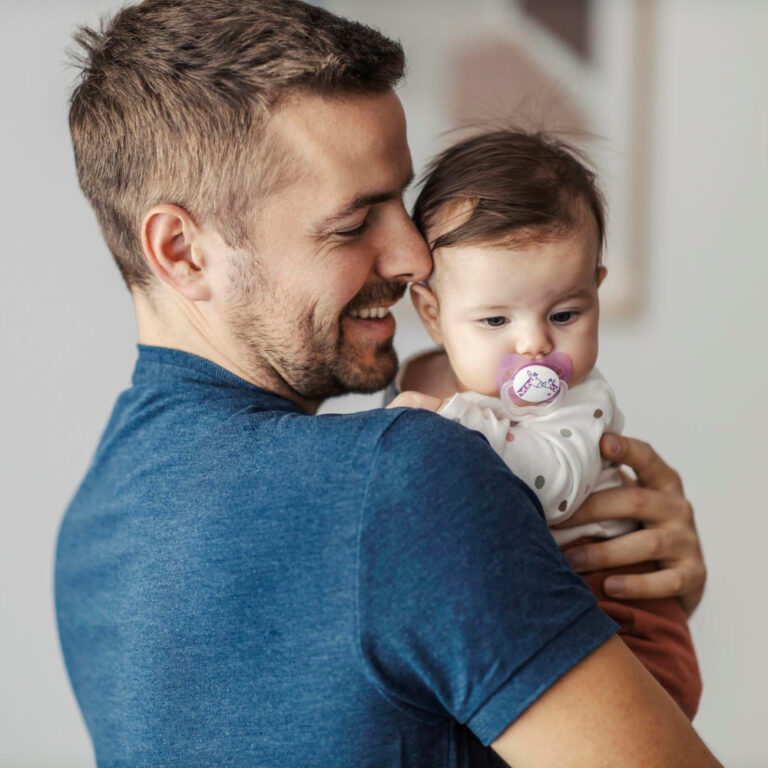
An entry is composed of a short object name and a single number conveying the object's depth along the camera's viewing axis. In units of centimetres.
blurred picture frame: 254
